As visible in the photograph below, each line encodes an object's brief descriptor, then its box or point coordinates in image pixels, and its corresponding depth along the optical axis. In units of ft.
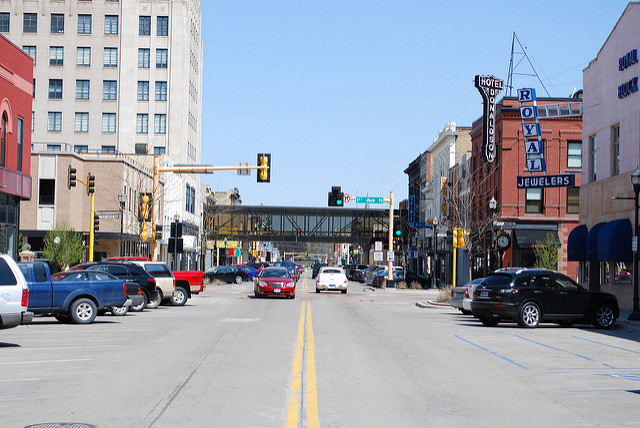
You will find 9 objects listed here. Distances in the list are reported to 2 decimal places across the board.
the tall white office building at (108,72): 259.19
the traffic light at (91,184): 124.98
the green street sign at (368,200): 166.24
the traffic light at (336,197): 152.15
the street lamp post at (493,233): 168.14
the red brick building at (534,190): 176.35
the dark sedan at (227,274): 208.13
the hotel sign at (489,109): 166.50
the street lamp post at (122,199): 142.10
